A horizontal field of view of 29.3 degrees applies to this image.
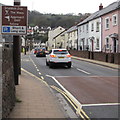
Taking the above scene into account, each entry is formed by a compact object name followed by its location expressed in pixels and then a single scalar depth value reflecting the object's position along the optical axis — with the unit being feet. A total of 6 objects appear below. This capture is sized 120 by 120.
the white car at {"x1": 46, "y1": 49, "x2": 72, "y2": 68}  64.54
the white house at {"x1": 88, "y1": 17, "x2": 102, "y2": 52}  115.35
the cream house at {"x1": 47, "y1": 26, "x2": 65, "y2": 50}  331.65
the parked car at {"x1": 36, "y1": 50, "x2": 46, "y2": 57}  141.71
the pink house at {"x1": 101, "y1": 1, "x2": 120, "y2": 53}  93.00
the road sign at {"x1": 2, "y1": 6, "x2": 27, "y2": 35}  27.35
